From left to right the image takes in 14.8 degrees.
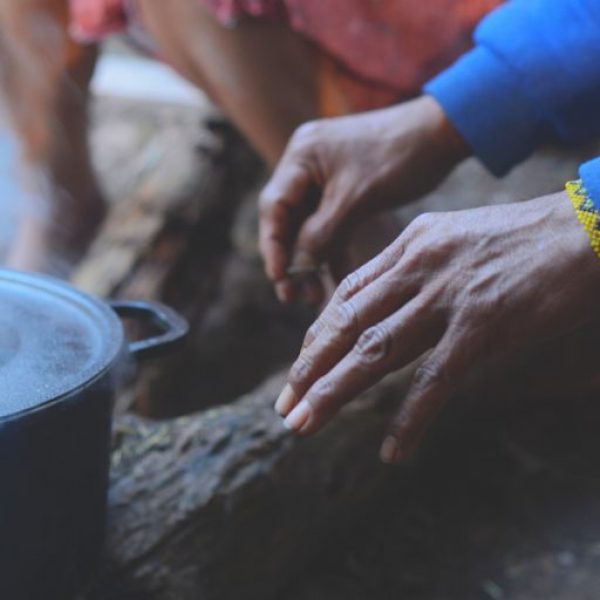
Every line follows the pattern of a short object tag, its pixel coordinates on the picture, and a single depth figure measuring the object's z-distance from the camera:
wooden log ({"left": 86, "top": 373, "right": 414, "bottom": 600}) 1.22
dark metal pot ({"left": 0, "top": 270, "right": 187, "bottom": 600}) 1.08
